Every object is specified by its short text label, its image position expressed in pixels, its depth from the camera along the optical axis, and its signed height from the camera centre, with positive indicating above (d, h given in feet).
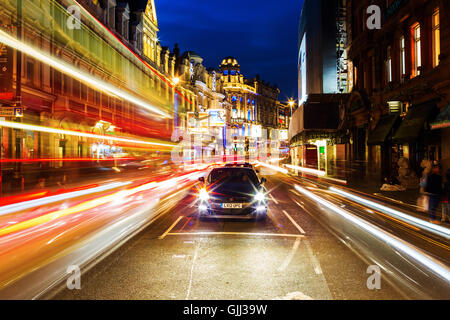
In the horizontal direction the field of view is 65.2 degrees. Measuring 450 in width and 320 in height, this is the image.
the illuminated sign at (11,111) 52.65 +7.05
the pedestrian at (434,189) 32.52 -3.46
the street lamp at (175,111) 211.10 +27.24
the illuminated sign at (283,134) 311.31 +18.06
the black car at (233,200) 32.81 -4.30
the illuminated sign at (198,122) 216.39 +21.43
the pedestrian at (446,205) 30.68 -4.89
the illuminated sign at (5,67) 69.92 +18.21
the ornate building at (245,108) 361.51 +51.07
